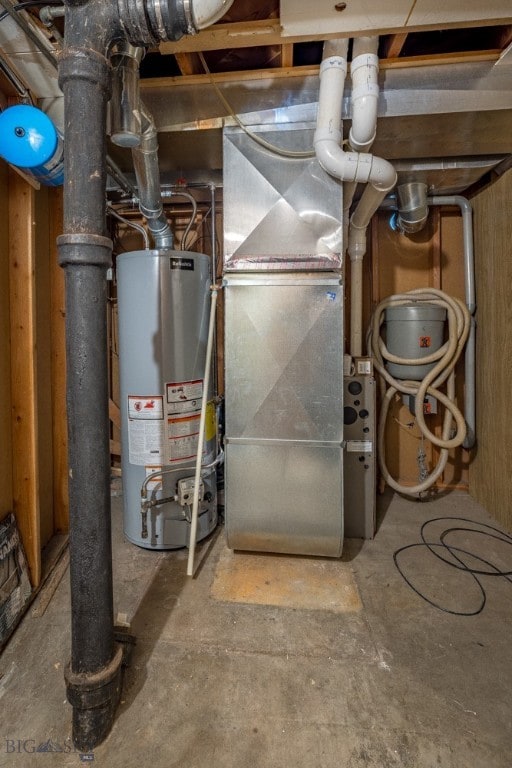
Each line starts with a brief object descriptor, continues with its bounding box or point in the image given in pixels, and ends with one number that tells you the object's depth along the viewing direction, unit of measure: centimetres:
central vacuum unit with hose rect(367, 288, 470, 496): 241
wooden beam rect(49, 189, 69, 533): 198
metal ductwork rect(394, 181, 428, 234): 230
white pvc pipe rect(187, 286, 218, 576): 180
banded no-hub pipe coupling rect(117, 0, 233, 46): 102
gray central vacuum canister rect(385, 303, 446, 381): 238
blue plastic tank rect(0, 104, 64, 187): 139
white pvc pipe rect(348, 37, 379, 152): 149
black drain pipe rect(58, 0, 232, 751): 100
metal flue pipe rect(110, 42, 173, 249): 131
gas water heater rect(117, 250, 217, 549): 188
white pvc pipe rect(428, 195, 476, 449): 249
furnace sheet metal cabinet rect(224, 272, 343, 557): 177
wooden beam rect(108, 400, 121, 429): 271
